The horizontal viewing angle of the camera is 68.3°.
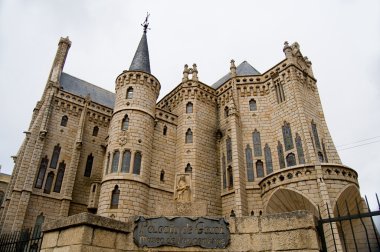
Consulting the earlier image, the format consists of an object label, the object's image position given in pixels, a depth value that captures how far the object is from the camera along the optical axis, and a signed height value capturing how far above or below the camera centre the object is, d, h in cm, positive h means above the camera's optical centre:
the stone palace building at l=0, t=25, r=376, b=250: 1722 +750
